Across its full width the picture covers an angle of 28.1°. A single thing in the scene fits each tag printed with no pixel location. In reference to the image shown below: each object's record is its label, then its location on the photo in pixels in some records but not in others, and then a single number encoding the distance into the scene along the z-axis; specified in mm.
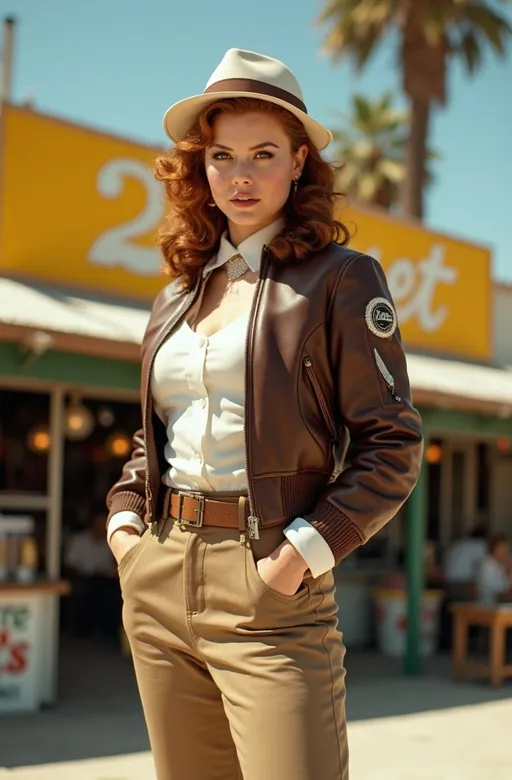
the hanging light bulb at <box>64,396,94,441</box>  9086
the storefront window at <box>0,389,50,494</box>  10711
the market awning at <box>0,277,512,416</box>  6570
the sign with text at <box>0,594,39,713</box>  7160
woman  1949
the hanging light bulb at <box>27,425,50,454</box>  10217
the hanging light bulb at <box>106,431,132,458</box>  12391
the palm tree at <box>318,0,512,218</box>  19688
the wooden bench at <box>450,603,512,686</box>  8992
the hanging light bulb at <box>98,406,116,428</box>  12219
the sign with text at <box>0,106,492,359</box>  7891
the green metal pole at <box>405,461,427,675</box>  9641
